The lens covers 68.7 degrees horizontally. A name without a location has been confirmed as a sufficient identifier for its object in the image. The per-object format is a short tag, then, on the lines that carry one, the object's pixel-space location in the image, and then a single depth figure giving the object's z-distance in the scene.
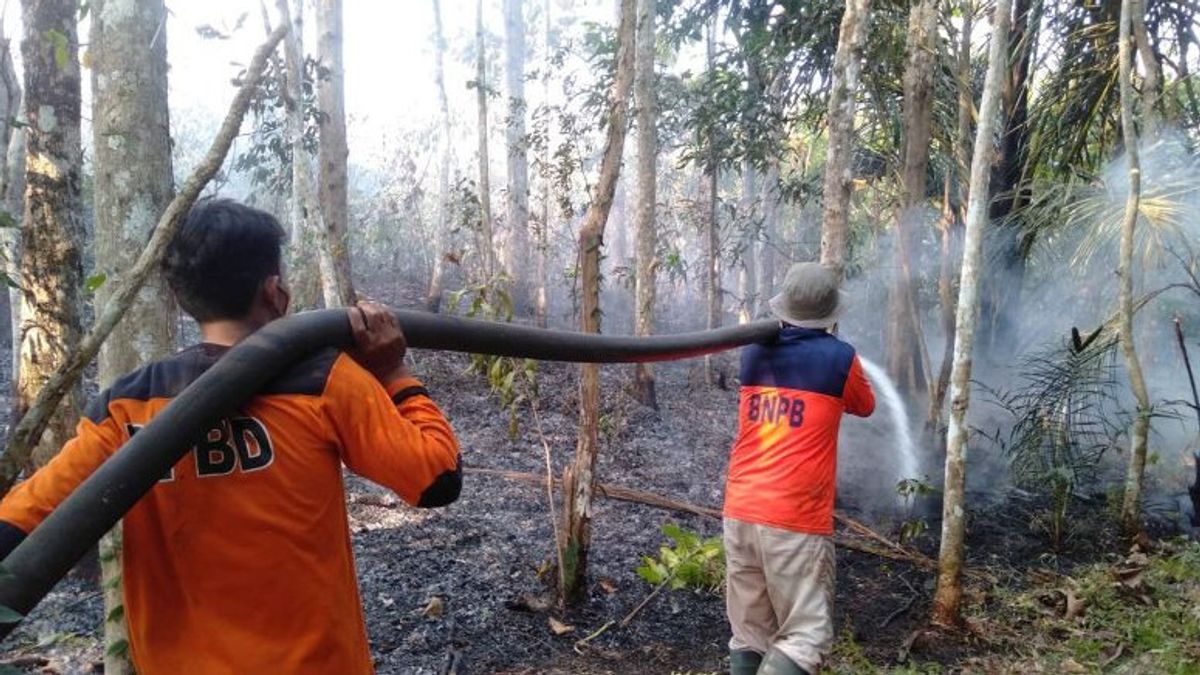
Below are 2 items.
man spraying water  3.47
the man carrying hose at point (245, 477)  1.58
